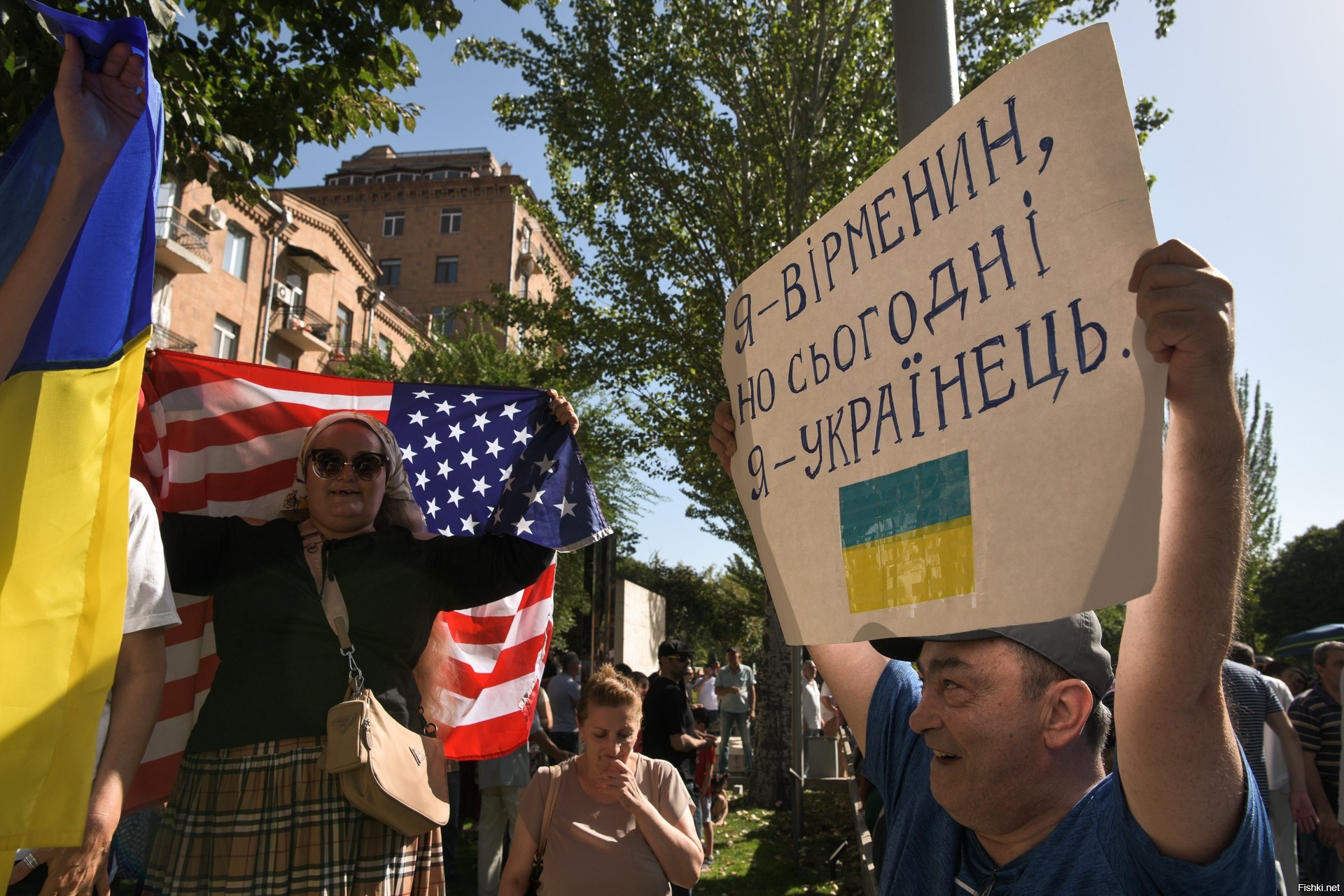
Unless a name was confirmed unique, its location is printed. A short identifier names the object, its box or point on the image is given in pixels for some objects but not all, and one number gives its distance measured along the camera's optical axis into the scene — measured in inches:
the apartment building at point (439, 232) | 1680.6
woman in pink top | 136.6
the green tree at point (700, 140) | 441.4
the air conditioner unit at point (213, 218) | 976.9
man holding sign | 46.5
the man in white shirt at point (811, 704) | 568.7
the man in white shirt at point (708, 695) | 720.3
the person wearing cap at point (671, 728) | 311.4
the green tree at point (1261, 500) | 1536.7
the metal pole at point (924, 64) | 95.9
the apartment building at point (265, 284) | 951.6
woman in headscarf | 96.0
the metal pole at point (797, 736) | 329.7
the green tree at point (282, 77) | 229.5
